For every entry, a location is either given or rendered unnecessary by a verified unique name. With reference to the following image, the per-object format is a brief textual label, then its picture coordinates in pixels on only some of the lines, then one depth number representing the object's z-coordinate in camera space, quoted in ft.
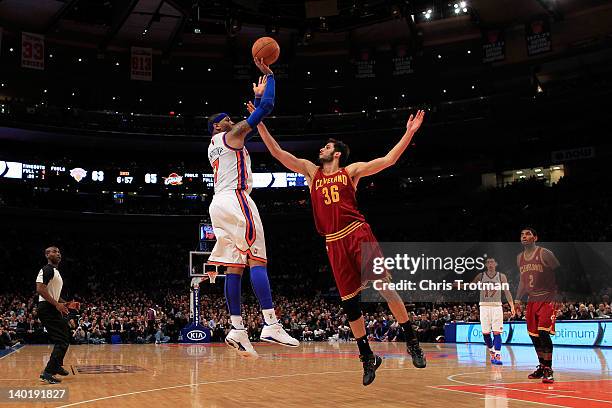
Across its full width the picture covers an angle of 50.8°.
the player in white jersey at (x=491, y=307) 46.83
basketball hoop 56.24
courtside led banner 63.21
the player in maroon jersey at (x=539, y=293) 34.04
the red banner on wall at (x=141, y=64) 117.29
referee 34.17
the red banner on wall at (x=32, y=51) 106.73
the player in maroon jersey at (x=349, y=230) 24.25
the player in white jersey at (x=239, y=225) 21.63
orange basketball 22.70
